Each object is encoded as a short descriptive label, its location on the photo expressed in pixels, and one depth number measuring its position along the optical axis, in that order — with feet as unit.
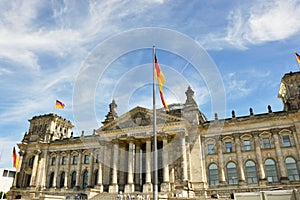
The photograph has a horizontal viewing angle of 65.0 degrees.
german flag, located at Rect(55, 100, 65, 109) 170.14
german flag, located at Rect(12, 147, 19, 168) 166.89
